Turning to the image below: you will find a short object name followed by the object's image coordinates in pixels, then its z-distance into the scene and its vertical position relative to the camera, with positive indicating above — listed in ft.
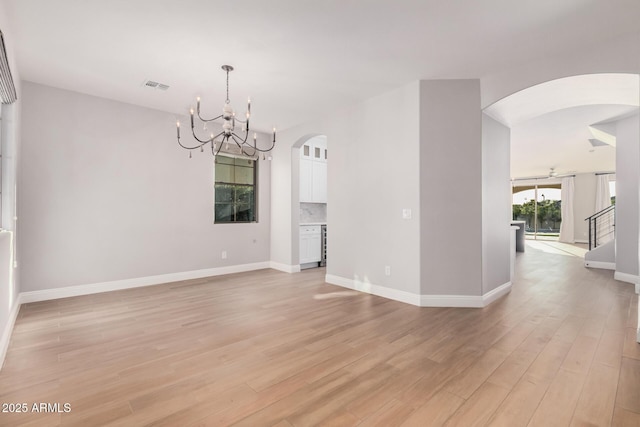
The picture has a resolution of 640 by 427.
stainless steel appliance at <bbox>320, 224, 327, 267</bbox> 21.21 -2.05
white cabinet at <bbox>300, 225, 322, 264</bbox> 20.13 -2.03
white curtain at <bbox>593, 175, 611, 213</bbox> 34.42 +2.18
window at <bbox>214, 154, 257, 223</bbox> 19.02 +1.47
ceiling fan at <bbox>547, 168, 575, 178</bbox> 34.91 +4.60
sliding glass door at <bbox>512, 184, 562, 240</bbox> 39.96 +0.52
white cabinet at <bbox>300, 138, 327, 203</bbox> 20.98 +2.88
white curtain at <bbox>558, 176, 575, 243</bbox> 37.36 +0.23
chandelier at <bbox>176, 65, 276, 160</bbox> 10.84 +3.96
